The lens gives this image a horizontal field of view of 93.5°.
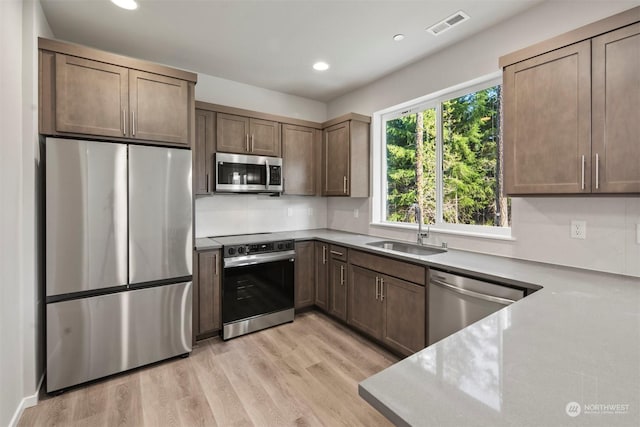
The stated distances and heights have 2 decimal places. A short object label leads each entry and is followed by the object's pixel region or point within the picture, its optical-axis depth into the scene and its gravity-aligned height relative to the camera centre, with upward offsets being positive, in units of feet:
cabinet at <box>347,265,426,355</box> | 7.75 -2.76
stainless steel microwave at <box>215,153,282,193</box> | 10.17 +1.40
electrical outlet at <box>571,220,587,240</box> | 6.43 -0.39
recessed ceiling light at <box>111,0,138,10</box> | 7.00 +4.94
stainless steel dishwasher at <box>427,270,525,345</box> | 5.99 -1.91
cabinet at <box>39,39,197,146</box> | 6.80 +2.88
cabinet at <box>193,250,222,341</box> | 9.08 -2.51
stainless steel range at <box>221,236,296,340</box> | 9.41 -2.37
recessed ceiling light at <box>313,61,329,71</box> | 10.18 +5.06
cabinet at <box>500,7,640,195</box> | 5.10 +1.89
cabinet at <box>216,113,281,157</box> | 10.32 +2.79
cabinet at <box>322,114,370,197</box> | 11.50 +2.22
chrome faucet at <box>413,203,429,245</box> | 9.67 -0.63
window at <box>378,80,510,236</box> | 8.47 +1.61
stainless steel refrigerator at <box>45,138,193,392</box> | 6.76 -1.08
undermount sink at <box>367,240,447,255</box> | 9.41 -1.18
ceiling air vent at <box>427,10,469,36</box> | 7.45 +4.90
